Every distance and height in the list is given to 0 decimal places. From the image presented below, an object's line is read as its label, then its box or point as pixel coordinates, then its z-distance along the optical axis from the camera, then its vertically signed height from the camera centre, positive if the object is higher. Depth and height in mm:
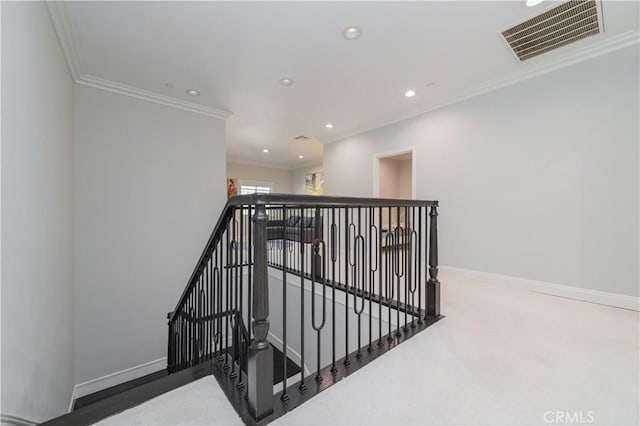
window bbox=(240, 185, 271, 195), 8344 +874
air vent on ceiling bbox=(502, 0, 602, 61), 1989 +1666
